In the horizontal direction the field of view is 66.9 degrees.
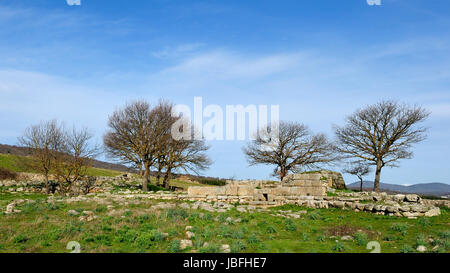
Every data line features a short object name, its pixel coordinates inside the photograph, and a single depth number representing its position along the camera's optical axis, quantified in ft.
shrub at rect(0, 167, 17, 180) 129.80
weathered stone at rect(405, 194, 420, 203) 76.18
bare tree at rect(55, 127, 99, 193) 106.73
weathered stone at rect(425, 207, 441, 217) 58.44
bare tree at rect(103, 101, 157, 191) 117.80
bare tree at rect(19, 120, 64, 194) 109.29
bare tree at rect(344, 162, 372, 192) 132.19
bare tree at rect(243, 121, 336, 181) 150.92
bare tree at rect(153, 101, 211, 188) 123.34
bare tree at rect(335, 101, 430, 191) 121.70
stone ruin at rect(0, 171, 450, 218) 69.89
